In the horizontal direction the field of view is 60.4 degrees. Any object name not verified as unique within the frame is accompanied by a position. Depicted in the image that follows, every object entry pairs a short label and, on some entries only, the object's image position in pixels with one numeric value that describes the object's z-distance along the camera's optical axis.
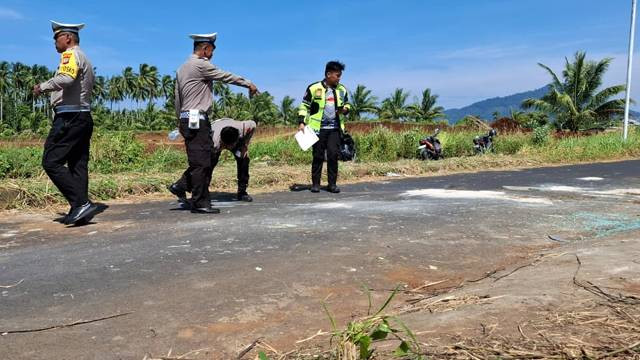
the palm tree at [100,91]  75.75
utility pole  23.33
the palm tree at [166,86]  77.69
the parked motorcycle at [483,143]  16.90
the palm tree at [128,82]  77.12
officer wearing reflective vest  7.89
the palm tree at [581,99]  34.50
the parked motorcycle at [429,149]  15.08
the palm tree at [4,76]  72.62
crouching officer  6.43
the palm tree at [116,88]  77.19
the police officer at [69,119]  5.13
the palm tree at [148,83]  77.06
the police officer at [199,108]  5.84
